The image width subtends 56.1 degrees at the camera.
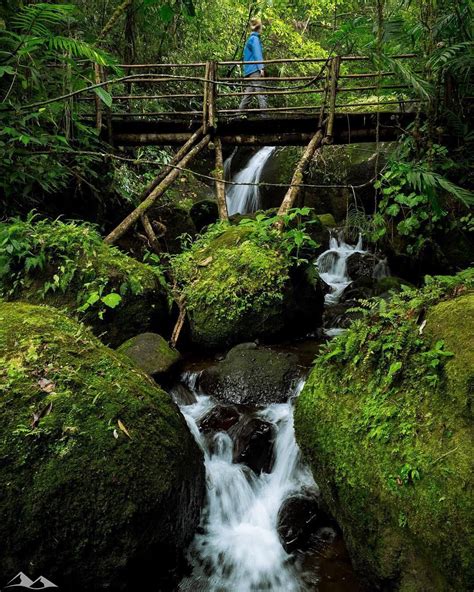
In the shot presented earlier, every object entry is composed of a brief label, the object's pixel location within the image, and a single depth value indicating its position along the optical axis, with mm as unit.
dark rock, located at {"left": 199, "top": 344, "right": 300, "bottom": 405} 4957
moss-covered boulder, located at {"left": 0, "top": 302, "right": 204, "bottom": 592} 2529
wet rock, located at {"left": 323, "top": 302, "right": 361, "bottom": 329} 6758
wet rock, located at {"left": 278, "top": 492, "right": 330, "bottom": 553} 3443
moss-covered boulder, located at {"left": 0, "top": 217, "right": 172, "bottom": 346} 5422
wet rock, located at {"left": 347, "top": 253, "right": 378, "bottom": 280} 8766
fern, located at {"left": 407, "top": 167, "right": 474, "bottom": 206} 5090
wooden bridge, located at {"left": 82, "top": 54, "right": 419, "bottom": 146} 8141
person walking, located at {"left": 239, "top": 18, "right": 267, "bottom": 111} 9711
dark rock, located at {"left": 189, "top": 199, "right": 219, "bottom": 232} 10039
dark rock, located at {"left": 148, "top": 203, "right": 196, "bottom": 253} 8977
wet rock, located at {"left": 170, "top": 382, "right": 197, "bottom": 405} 5035
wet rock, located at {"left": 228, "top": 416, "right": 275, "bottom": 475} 4176
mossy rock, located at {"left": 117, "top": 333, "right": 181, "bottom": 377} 5062
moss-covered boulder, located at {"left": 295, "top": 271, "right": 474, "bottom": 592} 2303
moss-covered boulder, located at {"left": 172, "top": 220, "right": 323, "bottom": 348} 5992
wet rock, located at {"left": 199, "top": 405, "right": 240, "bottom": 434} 4496
